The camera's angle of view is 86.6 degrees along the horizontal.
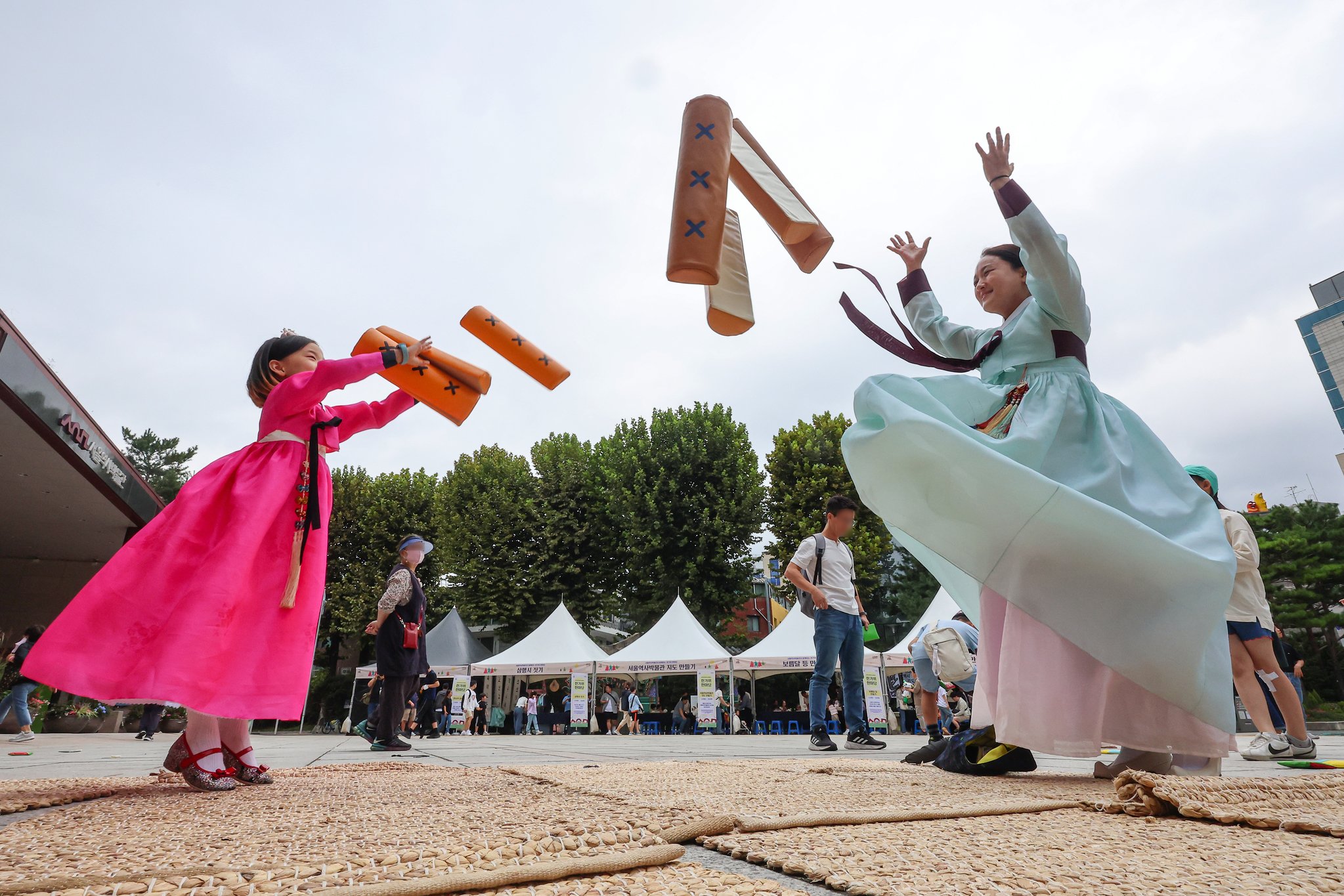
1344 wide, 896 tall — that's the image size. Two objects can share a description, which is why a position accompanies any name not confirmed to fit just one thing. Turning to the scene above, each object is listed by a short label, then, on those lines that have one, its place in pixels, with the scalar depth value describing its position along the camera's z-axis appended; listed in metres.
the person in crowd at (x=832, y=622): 5.32
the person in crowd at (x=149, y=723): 10.44
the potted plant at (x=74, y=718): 14.31
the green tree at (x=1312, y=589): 25.52
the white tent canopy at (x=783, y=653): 15.27
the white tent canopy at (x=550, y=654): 16.20
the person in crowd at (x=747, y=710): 19.61
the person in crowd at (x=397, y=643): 5.32
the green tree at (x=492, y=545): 21.58
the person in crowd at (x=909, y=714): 17.23
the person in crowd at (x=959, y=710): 6.73
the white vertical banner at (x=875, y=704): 13.38
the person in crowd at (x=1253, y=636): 4.05
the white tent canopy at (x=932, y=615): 14.34
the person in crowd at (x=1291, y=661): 5.11
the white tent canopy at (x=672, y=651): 15.72
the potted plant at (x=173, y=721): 15.23
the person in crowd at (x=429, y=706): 11.37
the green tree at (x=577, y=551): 21.72
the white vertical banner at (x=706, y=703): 15.40
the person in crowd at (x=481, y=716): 18.02
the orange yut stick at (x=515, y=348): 2.90
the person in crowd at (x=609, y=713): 18.95
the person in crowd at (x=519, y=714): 18.91
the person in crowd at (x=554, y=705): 18.59
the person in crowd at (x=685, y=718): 20.00
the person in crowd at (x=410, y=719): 10.24
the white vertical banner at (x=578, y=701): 15.91
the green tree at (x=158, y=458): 42.53
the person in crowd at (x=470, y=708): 16.78
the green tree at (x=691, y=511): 20.12
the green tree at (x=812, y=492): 20.19
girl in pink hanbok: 1.87
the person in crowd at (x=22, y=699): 9.44
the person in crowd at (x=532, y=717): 18.95
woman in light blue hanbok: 1.92
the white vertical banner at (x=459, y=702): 16.47
